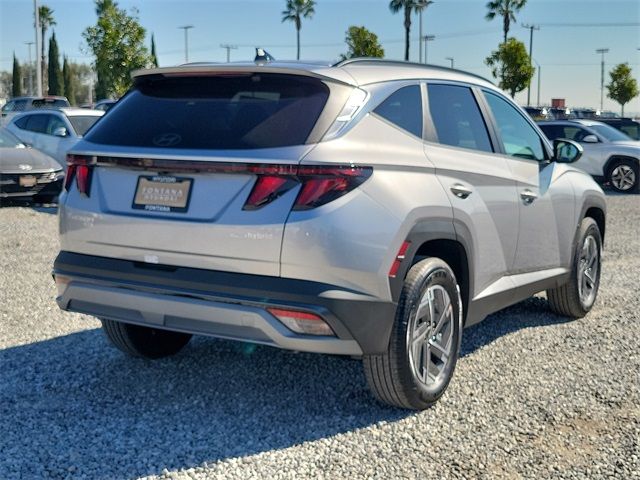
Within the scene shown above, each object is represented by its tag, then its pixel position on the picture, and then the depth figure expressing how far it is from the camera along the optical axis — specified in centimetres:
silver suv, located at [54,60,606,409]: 370
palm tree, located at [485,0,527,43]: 6388
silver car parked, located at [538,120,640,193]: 1838
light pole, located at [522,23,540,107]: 7894
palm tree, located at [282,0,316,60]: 7200
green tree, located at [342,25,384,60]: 5603
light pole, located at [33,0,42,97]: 4109
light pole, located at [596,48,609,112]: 10038
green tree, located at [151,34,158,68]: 8181
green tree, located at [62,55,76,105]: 7956
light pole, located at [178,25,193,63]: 7281
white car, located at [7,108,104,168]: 1577
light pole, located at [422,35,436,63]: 7844
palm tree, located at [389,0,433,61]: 5609
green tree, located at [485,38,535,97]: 5434
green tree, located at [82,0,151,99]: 4156
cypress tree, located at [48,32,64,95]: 7369
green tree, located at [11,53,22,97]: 8269
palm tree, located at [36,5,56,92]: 8068
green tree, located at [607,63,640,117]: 6794
